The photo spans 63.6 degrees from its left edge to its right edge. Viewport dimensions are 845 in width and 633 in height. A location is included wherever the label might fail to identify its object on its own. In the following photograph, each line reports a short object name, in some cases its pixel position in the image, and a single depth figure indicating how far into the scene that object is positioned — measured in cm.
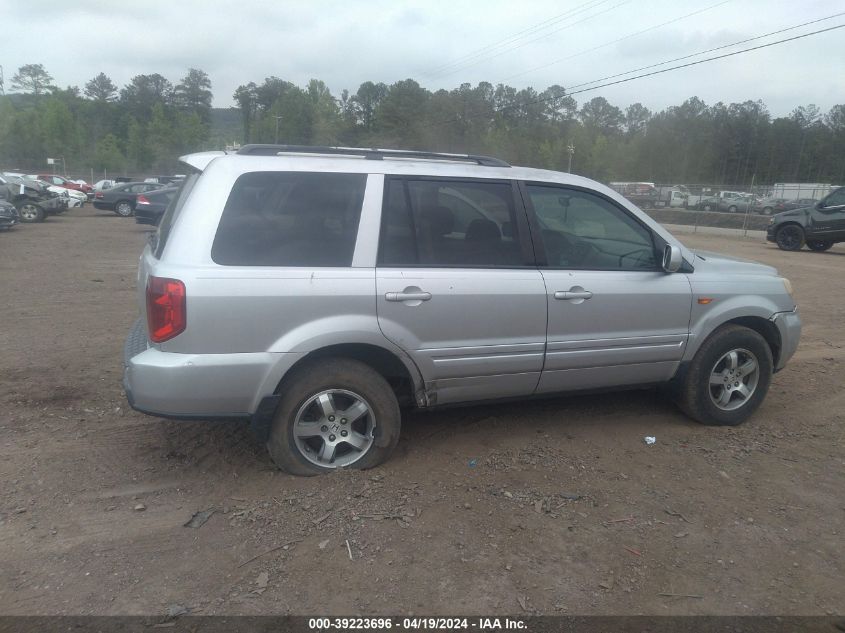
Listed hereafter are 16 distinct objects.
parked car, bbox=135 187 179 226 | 2139
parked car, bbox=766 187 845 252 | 1892
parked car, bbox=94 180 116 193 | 4416
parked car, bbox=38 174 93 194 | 4053
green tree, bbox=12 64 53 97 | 9262
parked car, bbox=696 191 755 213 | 4069
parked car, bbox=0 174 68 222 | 2352
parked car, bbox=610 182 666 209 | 4328
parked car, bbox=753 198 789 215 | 3925
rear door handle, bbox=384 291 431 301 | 382
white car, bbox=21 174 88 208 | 2957
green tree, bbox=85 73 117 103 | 10219
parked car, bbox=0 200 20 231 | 1909
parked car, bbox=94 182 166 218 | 2894
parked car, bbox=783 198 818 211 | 3578
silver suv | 357
